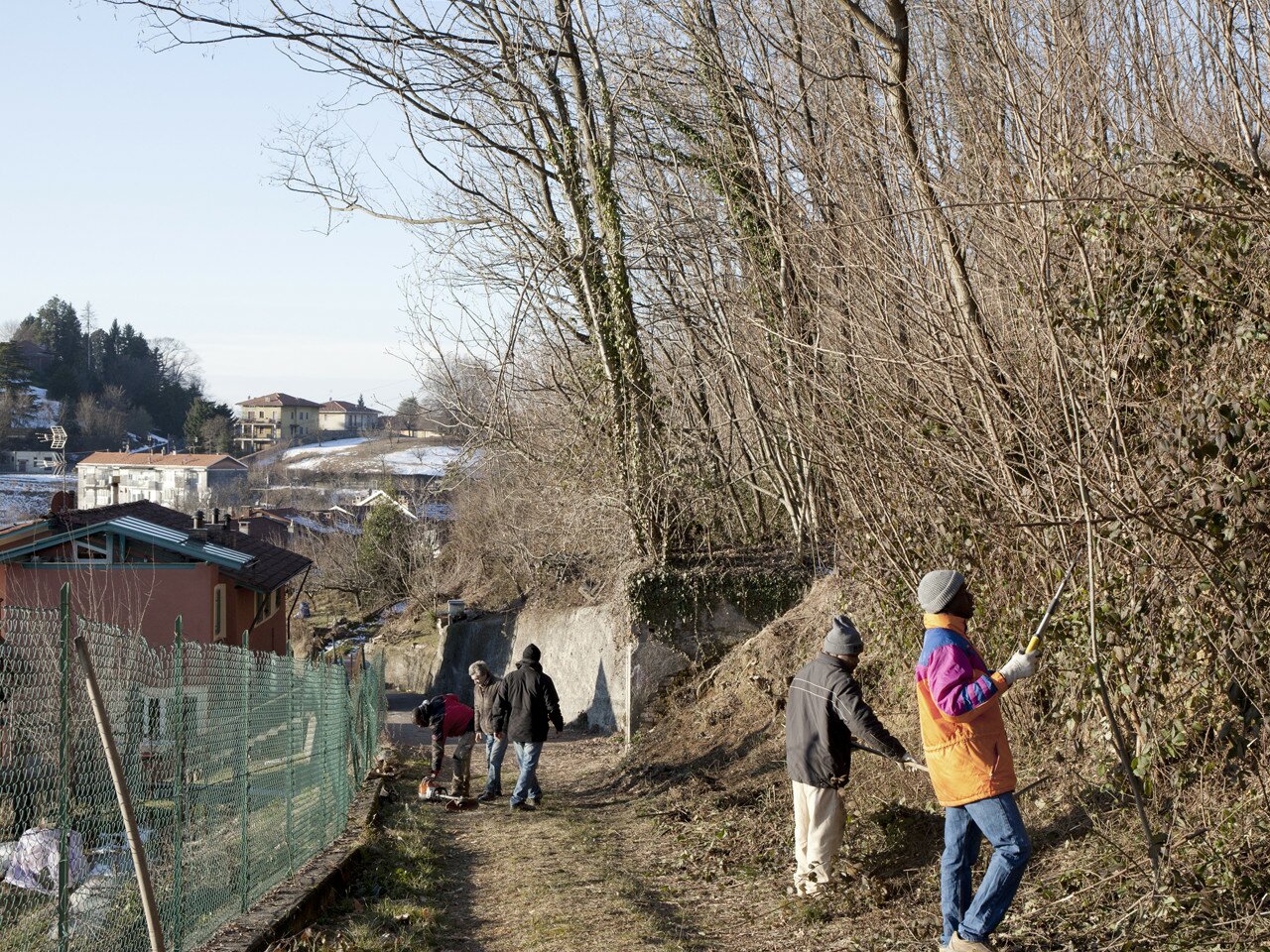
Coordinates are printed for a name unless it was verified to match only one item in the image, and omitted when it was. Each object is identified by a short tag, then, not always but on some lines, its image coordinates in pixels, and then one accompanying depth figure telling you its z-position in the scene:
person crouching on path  12.89
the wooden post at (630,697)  15.46
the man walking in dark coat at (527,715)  11.86
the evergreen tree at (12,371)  81.25
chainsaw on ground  12.45
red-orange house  27.80
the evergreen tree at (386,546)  45.12
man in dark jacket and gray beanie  7.12
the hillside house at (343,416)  144.35
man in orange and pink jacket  5.12
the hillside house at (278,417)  130.50
